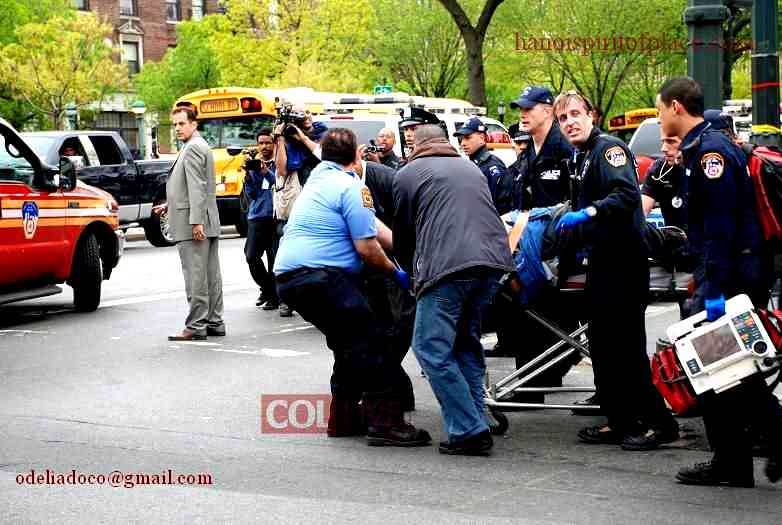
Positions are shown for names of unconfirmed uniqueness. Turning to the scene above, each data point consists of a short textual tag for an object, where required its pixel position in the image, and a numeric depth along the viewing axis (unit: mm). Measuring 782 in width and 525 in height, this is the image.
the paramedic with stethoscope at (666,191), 7938
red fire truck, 12570
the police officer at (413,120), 10215
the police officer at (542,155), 7988
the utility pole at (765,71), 11594
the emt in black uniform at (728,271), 6098
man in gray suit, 11562
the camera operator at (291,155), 10117
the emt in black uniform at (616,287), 6953
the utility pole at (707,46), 8883
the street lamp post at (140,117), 45906
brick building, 61062
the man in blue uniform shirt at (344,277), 7367
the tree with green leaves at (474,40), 36344
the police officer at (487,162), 10227
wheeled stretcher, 7449
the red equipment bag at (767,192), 6258
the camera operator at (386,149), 12750
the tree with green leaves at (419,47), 51375
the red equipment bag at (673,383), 6273
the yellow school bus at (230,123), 24344
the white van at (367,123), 21062
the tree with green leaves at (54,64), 44750
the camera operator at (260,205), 13484
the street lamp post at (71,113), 41875
